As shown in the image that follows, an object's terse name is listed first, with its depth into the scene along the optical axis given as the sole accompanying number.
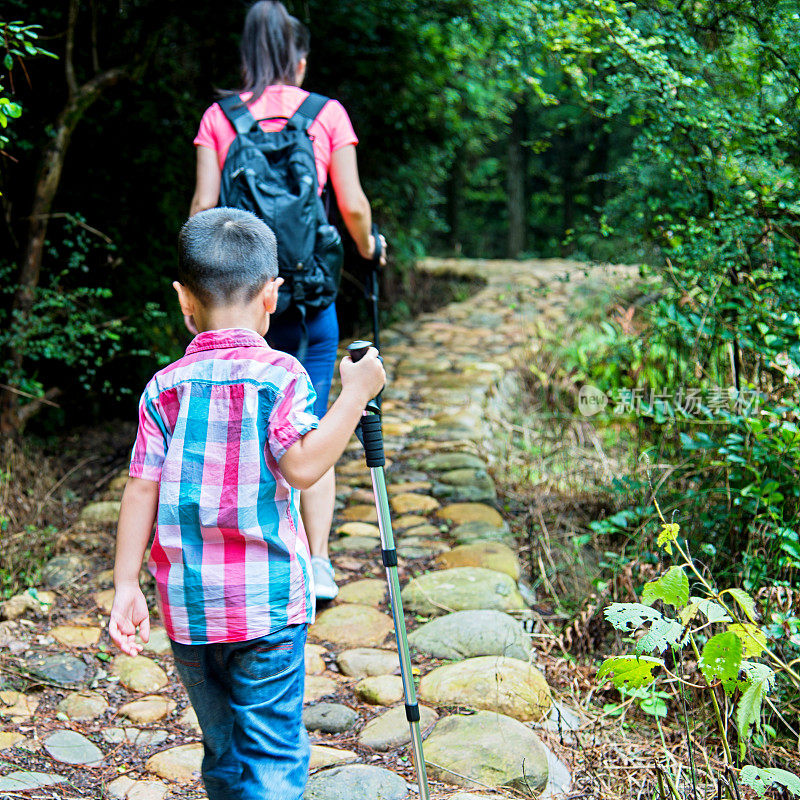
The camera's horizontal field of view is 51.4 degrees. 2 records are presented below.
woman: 2.78
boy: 1.61
